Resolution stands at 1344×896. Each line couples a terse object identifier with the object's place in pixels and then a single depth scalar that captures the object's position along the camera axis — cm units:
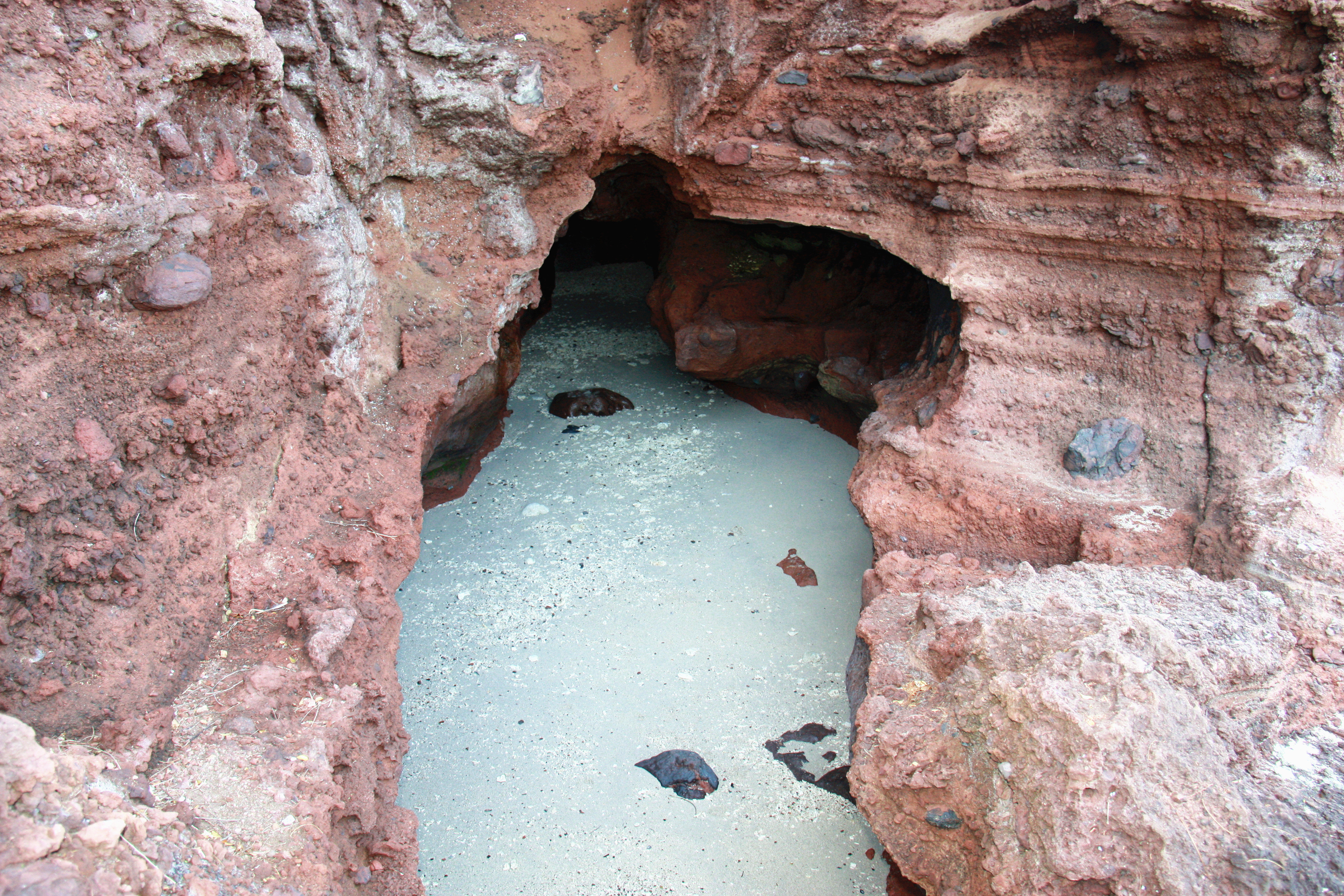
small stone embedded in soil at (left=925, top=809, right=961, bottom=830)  243
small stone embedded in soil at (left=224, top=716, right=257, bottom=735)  228
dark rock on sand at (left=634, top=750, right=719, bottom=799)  324
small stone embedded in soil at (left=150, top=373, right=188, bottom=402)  259
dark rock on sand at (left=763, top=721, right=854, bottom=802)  326
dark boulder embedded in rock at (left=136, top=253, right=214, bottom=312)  250
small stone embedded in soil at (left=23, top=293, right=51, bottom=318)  226
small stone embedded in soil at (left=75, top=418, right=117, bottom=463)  238
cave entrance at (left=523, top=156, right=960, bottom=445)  519
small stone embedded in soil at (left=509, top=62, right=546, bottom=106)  397
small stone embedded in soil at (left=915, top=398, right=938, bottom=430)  392
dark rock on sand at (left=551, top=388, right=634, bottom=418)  556
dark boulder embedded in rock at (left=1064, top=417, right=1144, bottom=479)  347
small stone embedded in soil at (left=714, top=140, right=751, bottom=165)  420
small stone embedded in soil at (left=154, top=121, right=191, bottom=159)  256
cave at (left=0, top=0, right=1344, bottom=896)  218
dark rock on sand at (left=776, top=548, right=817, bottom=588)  425
